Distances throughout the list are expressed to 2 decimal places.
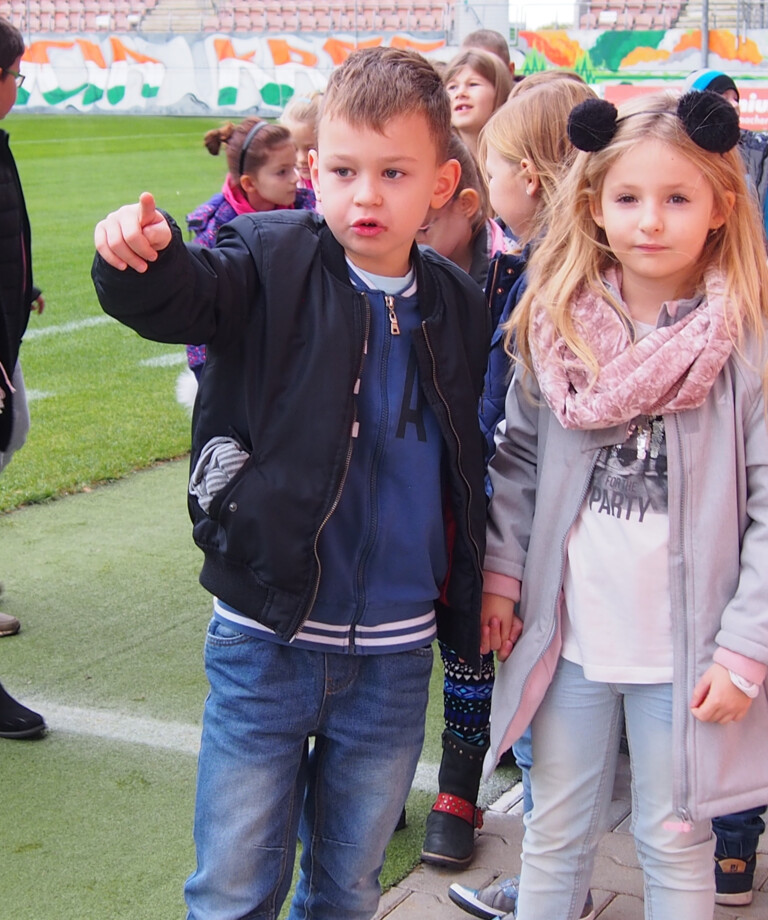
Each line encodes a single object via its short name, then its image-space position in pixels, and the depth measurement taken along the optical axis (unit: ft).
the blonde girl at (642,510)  6.82
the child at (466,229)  9.83
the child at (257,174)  15.14
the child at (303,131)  16.85
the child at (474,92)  15.10
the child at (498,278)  9.00
